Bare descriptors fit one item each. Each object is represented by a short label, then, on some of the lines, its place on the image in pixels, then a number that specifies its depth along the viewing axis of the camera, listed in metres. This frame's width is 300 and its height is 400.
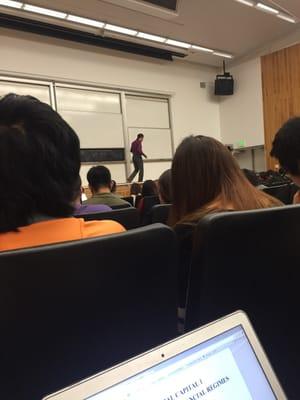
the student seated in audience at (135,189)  5.78
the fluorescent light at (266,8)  6.68
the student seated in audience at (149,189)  3.69
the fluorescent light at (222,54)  9.18
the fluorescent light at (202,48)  8.59
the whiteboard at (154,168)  8.99
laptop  0.45
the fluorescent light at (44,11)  6.13
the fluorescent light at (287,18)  7.48
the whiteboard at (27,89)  6.91
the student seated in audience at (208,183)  1.26
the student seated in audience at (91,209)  1.80
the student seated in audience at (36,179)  0.81
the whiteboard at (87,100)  7.64
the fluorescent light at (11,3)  5.93
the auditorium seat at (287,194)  2.17
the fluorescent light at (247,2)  6.41
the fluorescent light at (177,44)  8.09
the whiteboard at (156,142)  8.90
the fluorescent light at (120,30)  7.09
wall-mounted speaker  9.91
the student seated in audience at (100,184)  2.94
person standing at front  8.27
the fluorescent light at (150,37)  7.58
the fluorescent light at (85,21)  6.64
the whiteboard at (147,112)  8.77
